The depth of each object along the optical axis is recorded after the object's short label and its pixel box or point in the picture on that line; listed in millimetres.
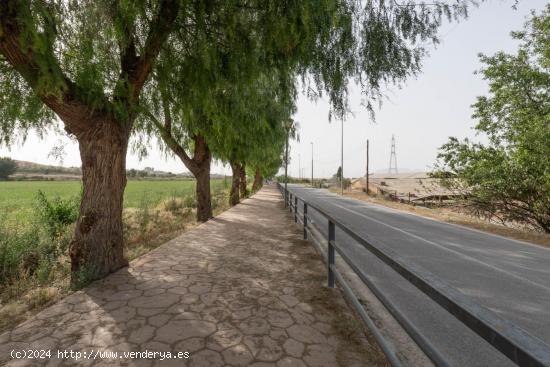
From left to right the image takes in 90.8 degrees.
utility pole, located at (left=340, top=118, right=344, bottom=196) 32431
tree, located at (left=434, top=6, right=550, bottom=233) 10984
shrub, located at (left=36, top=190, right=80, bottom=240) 8070
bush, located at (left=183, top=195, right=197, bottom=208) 17812
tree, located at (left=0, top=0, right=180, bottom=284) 3303
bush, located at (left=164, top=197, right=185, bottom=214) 15729
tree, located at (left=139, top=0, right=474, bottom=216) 3809
